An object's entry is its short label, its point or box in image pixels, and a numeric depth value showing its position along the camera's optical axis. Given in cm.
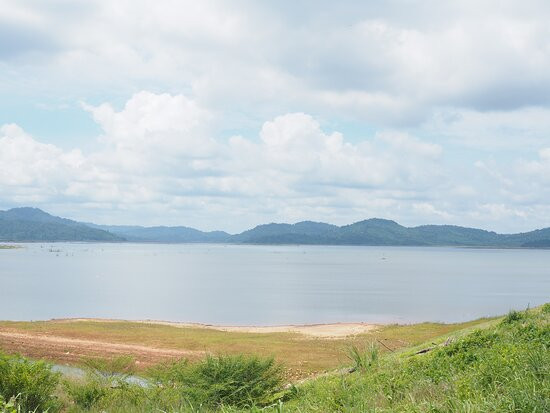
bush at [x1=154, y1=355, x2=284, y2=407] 1541
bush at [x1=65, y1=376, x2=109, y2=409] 1614
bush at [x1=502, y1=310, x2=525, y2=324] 1696
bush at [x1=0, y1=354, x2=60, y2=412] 1372
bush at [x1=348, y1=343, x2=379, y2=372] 1584
